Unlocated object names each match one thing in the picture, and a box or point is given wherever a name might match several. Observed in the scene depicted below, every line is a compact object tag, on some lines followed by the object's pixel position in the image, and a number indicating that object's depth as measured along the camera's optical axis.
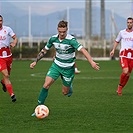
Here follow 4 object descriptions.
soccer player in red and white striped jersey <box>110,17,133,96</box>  16.80
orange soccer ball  11.34
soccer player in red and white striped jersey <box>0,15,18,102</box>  15.07
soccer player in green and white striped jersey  11.90
